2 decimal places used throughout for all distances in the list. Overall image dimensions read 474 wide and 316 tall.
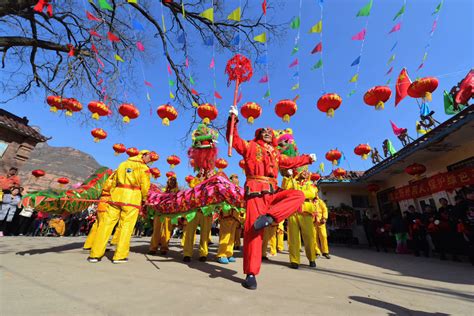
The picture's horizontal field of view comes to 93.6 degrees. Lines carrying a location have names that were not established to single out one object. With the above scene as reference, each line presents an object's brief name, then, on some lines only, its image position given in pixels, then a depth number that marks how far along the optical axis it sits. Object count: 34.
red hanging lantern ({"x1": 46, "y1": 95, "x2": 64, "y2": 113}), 6.65
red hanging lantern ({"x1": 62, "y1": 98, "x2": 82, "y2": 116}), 6.37
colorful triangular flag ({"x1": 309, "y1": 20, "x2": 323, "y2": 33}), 4.62
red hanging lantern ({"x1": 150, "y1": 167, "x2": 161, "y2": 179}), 12.80
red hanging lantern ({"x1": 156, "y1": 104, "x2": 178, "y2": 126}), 5.64
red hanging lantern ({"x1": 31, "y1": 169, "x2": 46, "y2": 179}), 13.23
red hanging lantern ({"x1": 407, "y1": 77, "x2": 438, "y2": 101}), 4.73
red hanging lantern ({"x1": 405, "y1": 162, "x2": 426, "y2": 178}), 7.81
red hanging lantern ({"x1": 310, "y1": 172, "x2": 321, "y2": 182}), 11.66
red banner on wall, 6.37
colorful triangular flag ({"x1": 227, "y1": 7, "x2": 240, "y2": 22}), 4.00
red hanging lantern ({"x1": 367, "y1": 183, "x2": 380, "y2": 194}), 11.40
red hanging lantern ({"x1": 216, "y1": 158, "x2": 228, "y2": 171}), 10.06
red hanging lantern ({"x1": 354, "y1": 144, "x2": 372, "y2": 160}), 9.03
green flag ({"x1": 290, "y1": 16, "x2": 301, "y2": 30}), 4.57
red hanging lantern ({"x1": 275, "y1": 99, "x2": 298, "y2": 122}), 5.32
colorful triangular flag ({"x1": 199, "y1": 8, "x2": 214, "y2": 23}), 4.23
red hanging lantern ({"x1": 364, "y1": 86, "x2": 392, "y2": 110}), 4.99
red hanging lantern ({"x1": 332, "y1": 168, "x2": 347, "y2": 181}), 12.05
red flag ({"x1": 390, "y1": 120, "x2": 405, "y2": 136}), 9.92
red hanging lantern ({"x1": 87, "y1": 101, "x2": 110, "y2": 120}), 5.84
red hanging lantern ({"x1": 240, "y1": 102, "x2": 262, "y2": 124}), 5.36
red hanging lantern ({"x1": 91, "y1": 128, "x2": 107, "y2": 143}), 7.91
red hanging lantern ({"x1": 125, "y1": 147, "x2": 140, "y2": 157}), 10.73
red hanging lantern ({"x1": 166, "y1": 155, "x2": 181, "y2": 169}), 11.12
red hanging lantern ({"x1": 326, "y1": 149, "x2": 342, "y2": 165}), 9.85
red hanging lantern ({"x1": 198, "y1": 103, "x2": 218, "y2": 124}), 5.44
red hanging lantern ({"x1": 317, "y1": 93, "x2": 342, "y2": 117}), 5.11
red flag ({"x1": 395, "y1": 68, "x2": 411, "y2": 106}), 5.82
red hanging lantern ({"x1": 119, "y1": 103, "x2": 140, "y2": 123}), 5.86
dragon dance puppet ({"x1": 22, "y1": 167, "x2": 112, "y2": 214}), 3.53
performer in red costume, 2.44
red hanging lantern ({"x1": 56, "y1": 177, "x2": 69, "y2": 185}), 14.47
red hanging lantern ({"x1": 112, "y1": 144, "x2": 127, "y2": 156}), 10.23
